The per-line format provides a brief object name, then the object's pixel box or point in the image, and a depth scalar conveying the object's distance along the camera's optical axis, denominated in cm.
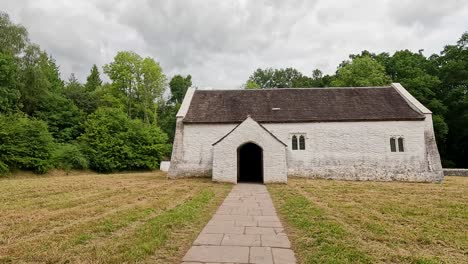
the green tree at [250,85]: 5409
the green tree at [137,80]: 3844
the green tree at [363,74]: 3591
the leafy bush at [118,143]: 2809
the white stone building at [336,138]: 2008
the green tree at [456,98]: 3388
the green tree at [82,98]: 3697
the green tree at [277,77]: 5932
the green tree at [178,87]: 5656
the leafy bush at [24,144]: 2116
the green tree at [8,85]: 2527
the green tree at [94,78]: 5232
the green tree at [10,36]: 2850
